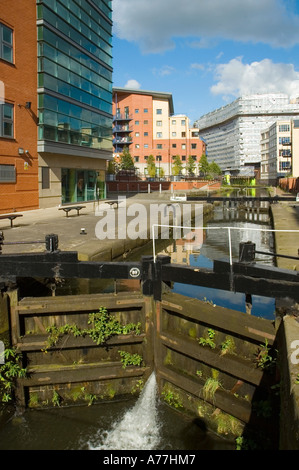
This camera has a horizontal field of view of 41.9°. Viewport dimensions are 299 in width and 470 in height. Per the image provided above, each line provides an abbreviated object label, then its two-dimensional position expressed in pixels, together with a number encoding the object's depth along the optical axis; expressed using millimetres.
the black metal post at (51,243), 8070
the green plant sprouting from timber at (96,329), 7535
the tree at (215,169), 113162
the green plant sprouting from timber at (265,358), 6152
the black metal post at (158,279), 7629
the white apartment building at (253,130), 191500
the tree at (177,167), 84375
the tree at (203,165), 93812
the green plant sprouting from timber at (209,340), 6992
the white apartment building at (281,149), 102062
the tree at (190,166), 88062
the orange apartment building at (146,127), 89875
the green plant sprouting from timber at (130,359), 7660
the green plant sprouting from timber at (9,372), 7293
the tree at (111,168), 68094
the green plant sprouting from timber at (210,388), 6773
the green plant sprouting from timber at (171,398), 7379
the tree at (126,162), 75438
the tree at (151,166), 82750
